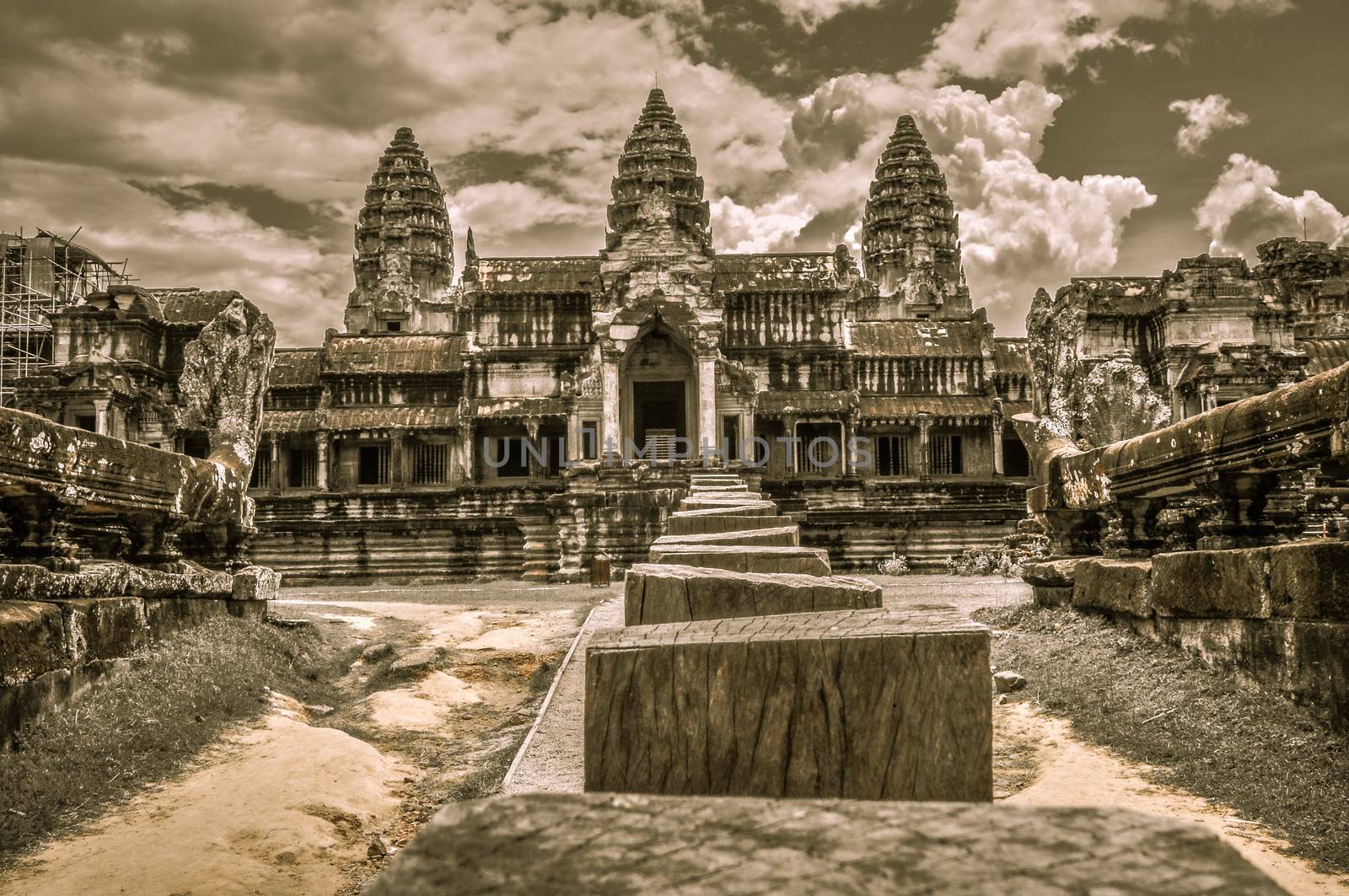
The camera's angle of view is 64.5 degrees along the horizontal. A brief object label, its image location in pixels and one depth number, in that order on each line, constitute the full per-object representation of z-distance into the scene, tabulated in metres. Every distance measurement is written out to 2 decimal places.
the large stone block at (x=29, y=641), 5.25
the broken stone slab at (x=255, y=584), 9.02
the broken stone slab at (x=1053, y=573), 8.84
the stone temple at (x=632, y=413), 24.59
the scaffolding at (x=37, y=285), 38.72
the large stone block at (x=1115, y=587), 6.99
